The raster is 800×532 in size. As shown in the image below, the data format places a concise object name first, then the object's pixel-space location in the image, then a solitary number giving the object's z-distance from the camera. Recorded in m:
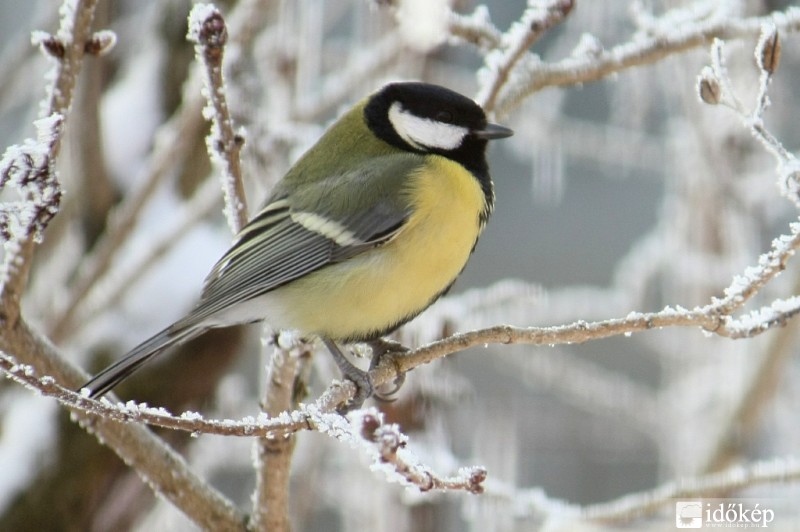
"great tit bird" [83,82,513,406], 2.39
